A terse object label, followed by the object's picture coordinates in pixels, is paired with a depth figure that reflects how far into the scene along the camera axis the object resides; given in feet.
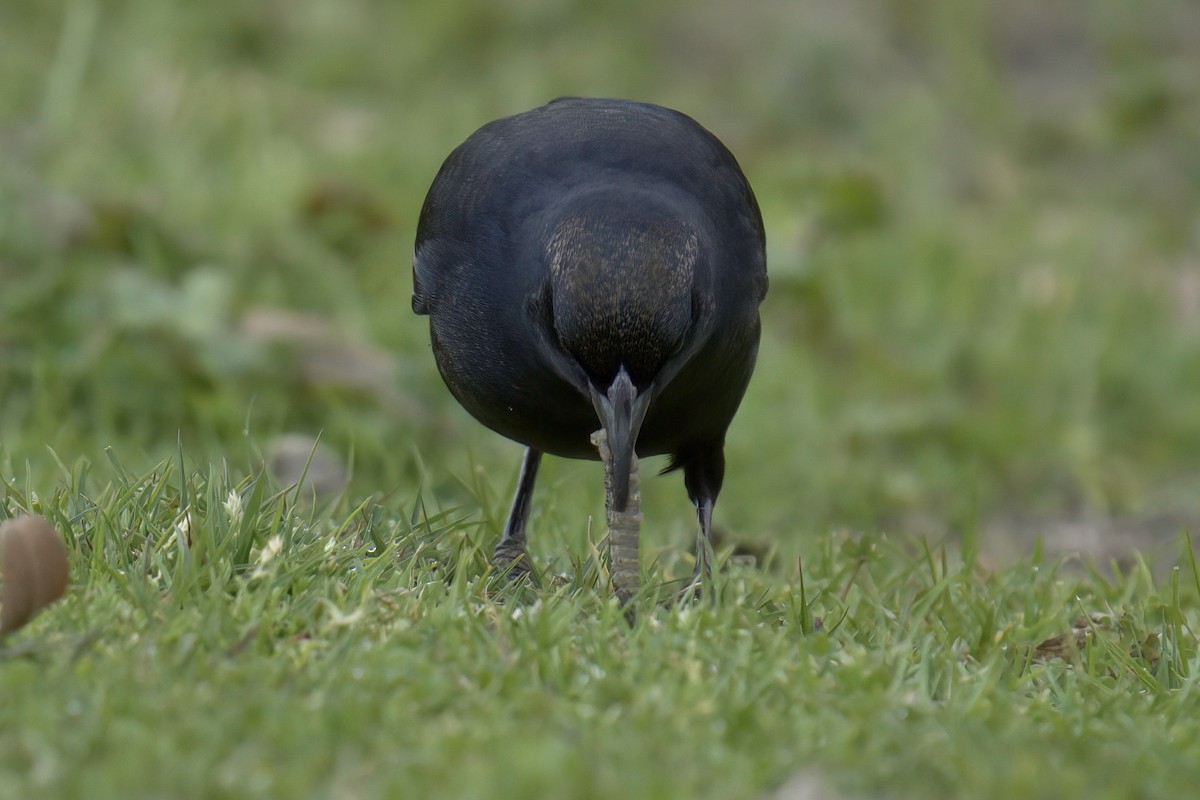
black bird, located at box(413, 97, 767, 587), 22.72
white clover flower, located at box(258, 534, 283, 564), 21.59
